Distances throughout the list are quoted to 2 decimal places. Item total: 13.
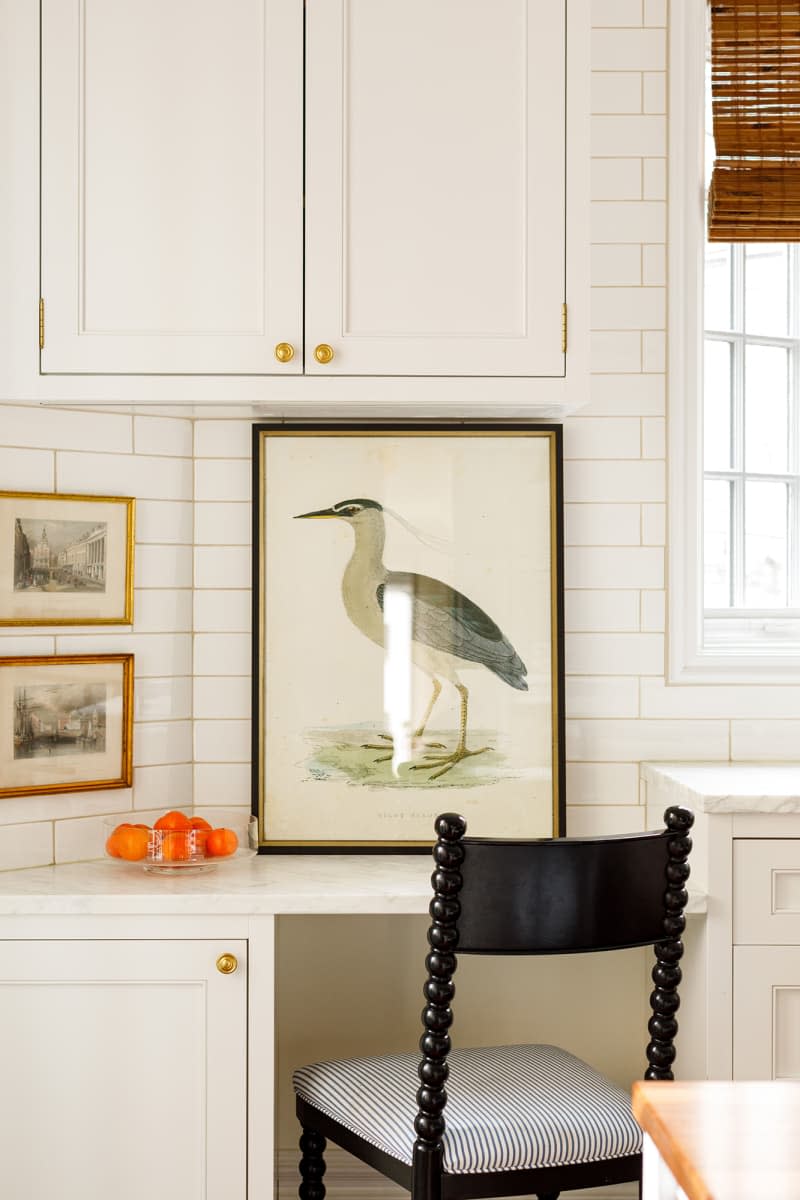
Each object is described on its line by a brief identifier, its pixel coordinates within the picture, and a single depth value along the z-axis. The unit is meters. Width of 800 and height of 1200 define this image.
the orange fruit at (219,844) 2.11
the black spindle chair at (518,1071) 1.53
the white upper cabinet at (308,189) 2.02
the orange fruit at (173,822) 2.11
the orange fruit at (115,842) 2.13
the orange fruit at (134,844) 2.10
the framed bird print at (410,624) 2.36
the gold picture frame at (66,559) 2.17
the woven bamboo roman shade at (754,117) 2.46
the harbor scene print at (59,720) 2.17
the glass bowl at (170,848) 2.09
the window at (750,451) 2.61
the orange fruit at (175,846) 2.09
